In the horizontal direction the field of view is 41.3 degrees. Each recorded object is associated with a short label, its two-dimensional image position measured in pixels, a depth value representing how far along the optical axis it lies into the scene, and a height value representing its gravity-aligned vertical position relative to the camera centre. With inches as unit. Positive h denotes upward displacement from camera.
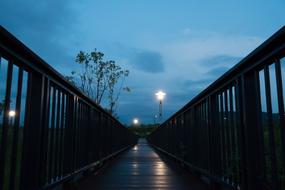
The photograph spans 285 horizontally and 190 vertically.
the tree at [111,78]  983.0 +187.0
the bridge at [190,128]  99.6 +8.0
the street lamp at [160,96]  983.8 +141.6
